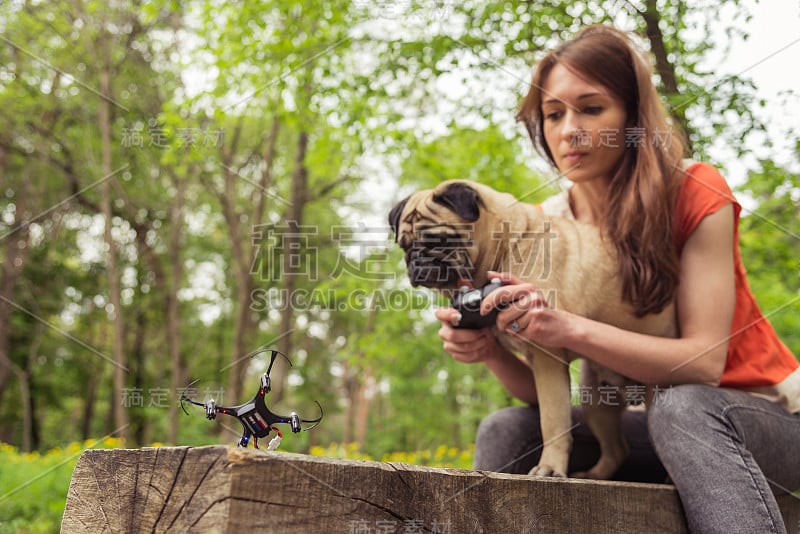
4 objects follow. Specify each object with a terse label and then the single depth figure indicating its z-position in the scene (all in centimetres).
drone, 140
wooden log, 113
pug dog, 211
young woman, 178
